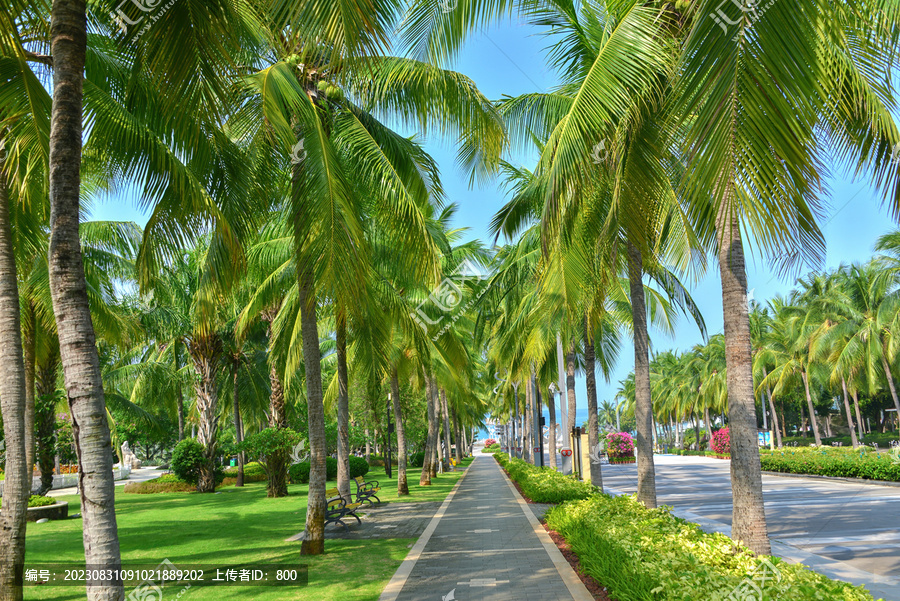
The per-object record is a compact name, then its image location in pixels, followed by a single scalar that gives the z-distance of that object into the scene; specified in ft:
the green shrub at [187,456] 83.56
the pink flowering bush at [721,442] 156.91
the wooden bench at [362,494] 49.79
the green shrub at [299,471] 96.99
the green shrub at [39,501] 56.95
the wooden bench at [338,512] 39.74
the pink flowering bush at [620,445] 156.56
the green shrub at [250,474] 108.27
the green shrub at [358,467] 98.02
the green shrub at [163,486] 89.81
